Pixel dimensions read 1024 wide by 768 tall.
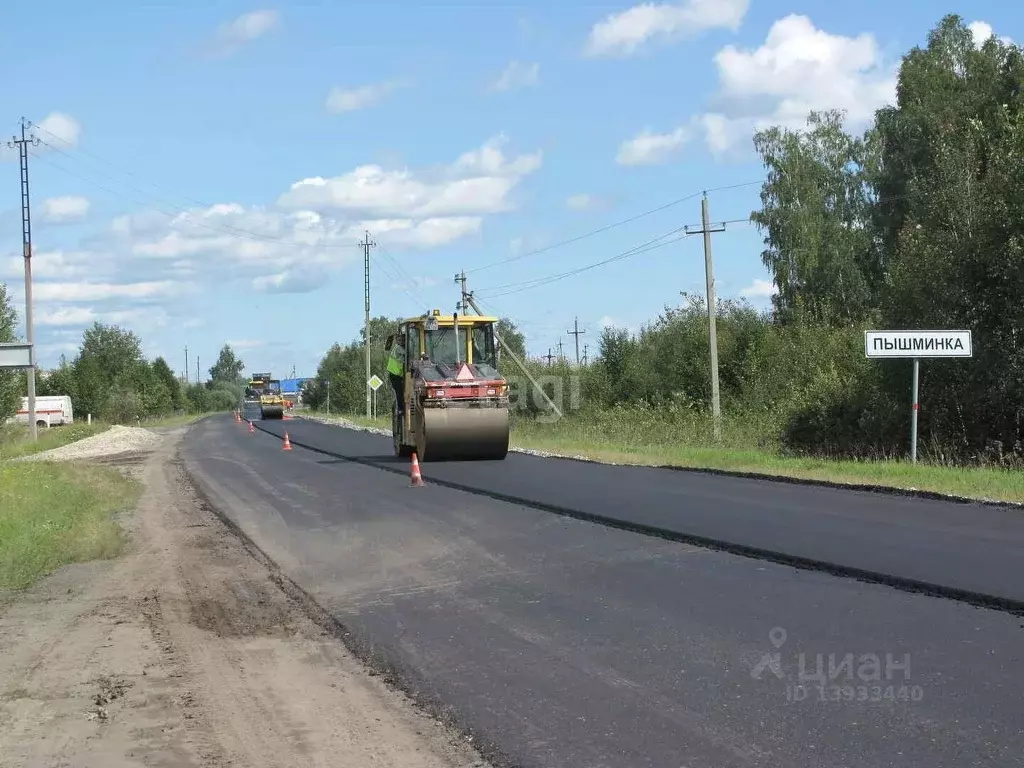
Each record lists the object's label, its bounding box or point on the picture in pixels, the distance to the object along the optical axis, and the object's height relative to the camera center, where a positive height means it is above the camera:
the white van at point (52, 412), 81.50 -0.72
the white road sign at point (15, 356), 33.53 +1.45
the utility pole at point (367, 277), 68.50 +7.28
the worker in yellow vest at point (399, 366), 26.45 +0.65
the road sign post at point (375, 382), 62.75 +0.65
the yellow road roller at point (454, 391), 23.88 +0.00
